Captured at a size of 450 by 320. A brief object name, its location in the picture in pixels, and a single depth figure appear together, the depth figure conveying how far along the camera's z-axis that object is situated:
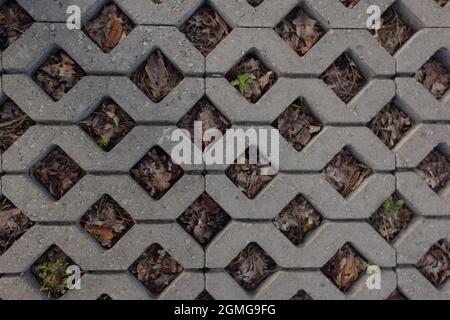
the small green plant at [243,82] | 1.18
